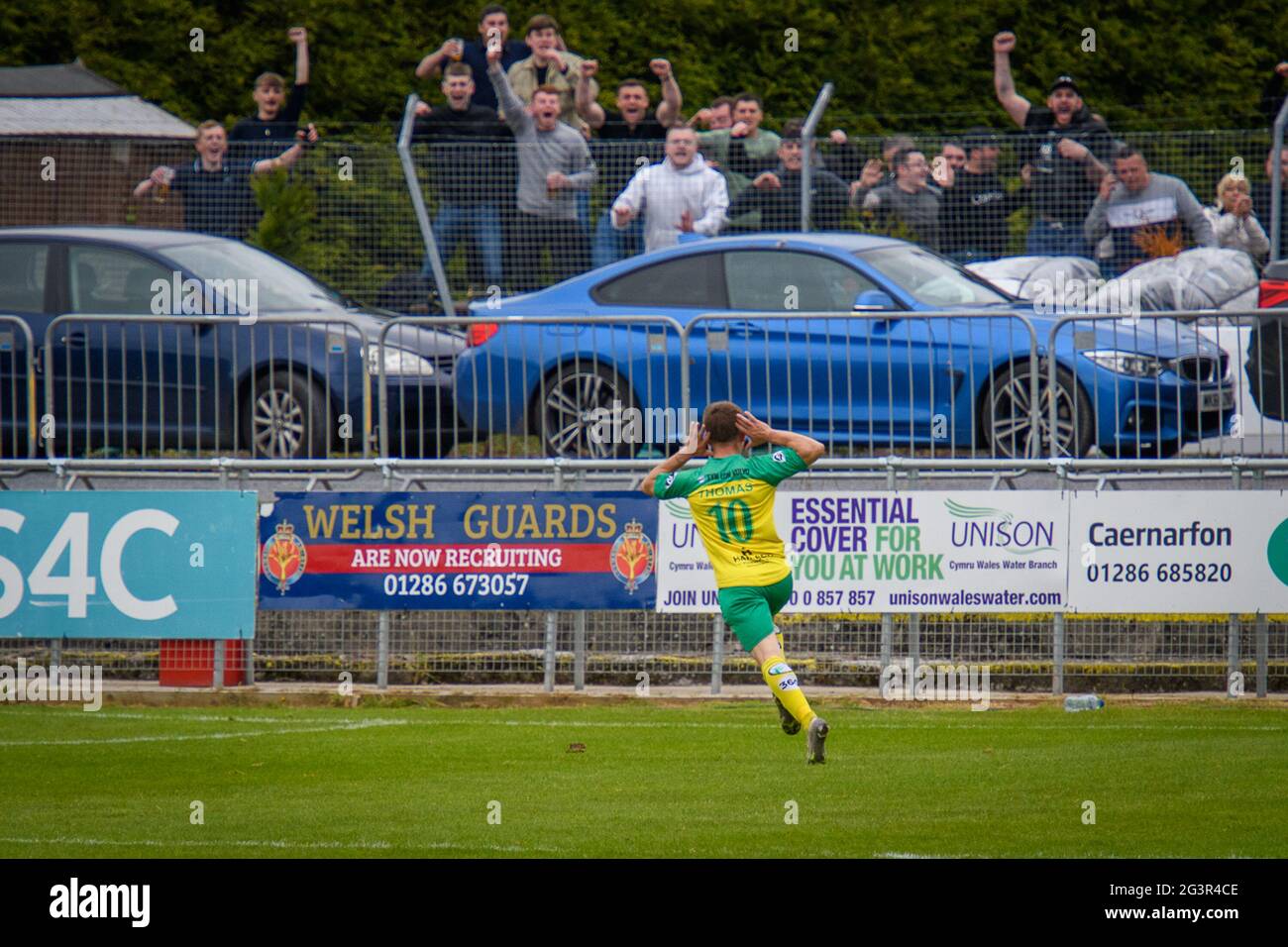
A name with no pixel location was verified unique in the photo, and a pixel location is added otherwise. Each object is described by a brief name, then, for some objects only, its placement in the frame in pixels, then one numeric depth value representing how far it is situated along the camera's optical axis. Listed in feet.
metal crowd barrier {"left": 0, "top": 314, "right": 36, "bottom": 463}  48.60
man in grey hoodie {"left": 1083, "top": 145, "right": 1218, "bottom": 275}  60.03
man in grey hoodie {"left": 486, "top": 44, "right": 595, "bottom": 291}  62.59
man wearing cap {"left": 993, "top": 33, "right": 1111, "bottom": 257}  61.77
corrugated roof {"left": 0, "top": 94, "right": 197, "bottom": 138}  67.05
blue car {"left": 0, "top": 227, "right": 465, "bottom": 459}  49.01
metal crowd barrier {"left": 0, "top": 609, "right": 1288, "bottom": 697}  44.57
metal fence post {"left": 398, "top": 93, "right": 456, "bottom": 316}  62.49
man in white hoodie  61.00
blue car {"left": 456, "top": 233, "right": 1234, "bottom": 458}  46.52
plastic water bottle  43.14
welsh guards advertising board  45.62
